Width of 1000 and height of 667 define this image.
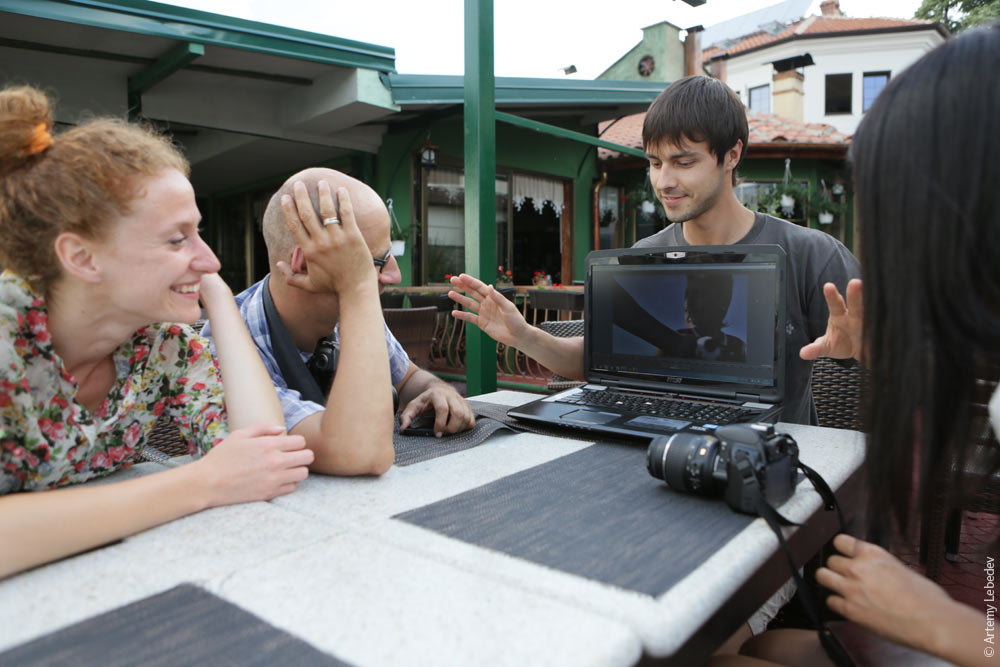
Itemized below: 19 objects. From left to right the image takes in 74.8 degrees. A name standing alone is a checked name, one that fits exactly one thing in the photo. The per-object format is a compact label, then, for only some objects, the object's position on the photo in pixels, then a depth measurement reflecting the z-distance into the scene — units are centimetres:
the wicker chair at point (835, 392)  241
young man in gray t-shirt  207
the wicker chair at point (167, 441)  188
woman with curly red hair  102
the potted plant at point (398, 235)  865
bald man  129
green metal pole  281
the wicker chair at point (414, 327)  455
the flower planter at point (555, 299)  447
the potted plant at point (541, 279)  958
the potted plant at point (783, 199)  1159
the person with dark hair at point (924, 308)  87
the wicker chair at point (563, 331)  291
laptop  158
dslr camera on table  104
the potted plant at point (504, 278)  953
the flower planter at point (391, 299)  777
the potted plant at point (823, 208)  1206
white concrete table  66
